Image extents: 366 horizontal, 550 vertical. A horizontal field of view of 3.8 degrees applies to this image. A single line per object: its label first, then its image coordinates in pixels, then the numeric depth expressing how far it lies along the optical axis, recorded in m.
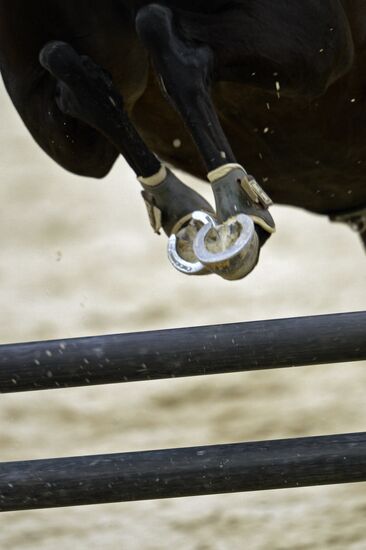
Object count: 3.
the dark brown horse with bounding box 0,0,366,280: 11.90
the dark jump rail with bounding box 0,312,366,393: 11.47
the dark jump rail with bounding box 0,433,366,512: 11.50
